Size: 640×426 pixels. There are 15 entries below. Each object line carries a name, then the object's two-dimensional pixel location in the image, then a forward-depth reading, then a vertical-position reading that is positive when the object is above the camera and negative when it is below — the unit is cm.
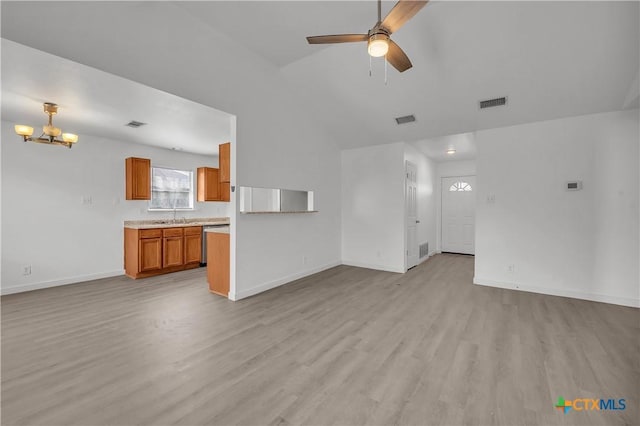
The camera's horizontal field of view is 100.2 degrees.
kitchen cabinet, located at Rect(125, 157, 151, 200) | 518 +61
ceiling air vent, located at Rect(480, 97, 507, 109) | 382 +156
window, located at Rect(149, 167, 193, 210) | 580 +46
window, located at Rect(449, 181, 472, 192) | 757 +67
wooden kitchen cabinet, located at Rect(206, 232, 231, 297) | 388 -80
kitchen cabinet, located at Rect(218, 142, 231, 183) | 398 +72
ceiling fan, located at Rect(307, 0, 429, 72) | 187 +141
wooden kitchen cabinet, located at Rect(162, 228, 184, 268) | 512 -74
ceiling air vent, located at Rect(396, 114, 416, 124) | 453 +157
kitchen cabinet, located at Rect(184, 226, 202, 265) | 547 -73
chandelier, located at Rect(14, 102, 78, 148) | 342 +103
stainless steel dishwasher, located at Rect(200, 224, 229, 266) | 577 -88
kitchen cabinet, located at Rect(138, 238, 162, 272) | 479 -82
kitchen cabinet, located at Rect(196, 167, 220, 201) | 612 +59
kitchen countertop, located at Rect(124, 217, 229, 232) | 510 -29
